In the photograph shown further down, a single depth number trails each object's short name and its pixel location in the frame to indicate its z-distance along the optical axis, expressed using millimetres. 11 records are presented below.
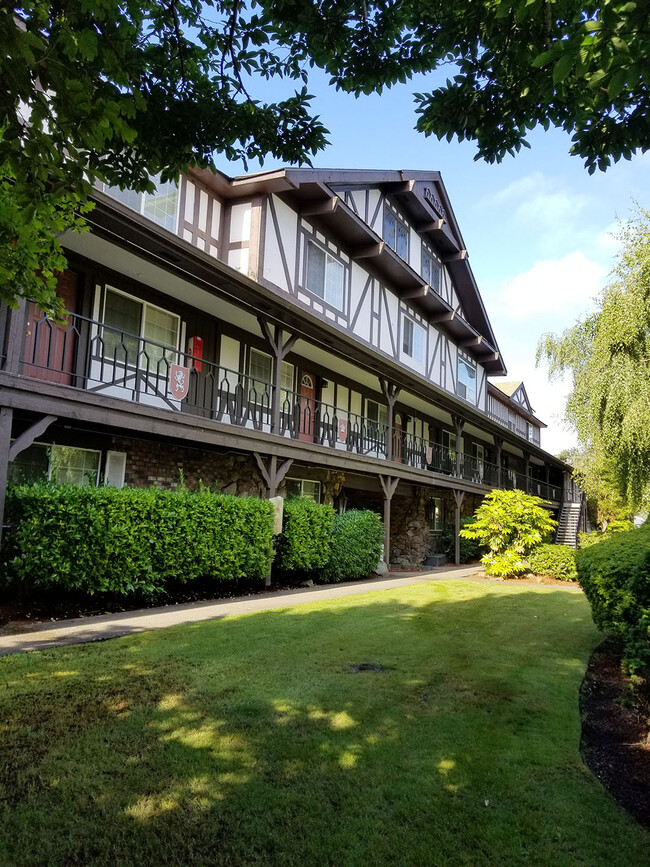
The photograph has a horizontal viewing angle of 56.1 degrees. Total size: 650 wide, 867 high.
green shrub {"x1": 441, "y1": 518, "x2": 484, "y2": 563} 23219
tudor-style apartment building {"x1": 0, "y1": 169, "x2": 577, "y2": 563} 10250
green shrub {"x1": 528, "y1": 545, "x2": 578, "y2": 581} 16734
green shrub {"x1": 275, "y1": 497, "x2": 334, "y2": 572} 12367
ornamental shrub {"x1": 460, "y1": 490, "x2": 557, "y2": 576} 17250
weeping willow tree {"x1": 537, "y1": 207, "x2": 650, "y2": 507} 16516
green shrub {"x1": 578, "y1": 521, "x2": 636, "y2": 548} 20112
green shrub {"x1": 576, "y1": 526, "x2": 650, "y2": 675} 5004
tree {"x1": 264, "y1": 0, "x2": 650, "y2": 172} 4023
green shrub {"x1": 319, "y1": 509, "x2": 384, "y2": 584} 13844
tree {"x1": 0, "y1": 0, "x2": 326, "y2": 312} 3402
